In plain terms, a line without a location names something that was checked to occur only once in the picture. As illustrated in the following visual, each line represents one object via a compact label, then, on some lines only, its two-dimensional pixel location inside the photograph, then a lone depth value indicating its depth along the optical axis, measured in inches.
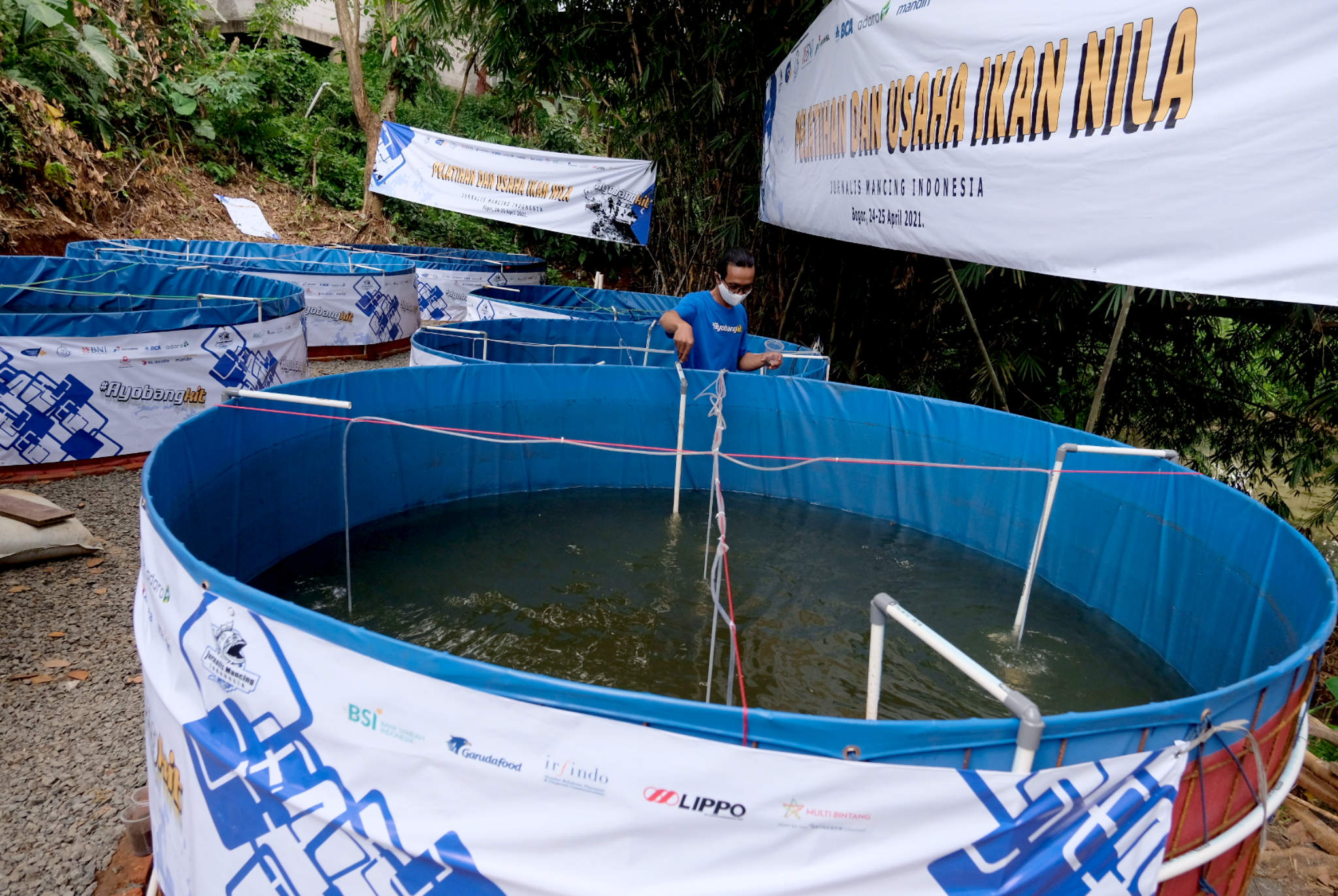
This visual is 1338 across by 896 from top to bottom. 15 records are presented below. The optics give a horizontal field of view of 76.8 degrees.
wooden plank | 194.2
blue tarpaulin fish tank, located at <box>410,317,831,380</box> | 284.4
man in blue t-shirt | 228.7
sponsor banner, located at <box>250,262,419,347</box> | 431.8
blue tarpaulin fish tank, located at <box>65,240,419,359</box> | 426.9
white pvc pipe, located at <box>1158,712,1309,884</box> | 86.2
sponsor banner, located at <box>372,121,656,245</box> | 508.7
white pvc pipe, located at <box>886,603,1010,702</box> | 81.3
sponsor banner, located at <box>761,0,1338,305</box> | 100.1
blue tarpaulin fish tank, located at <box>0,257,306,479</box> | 241.6
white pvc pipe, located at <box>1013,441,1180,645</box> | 165.9
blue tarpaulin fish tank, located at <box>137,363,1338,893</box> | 76.1
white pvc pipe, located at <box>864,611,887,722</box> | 88.3
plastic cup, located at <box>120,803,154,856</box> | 115.8
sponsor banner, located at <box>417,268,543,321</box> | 545.3
